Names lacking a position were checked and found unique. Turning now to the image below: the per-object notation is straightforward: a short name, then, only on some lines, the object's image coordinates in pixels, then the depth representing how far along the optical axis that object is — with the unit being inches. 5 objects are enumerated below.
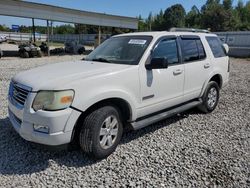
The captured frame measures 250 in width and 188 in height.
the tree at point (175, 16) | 2677.9
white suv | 97.8
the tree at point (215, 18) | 1961.7
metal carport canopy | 634.4
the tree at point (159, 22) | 2724.2
